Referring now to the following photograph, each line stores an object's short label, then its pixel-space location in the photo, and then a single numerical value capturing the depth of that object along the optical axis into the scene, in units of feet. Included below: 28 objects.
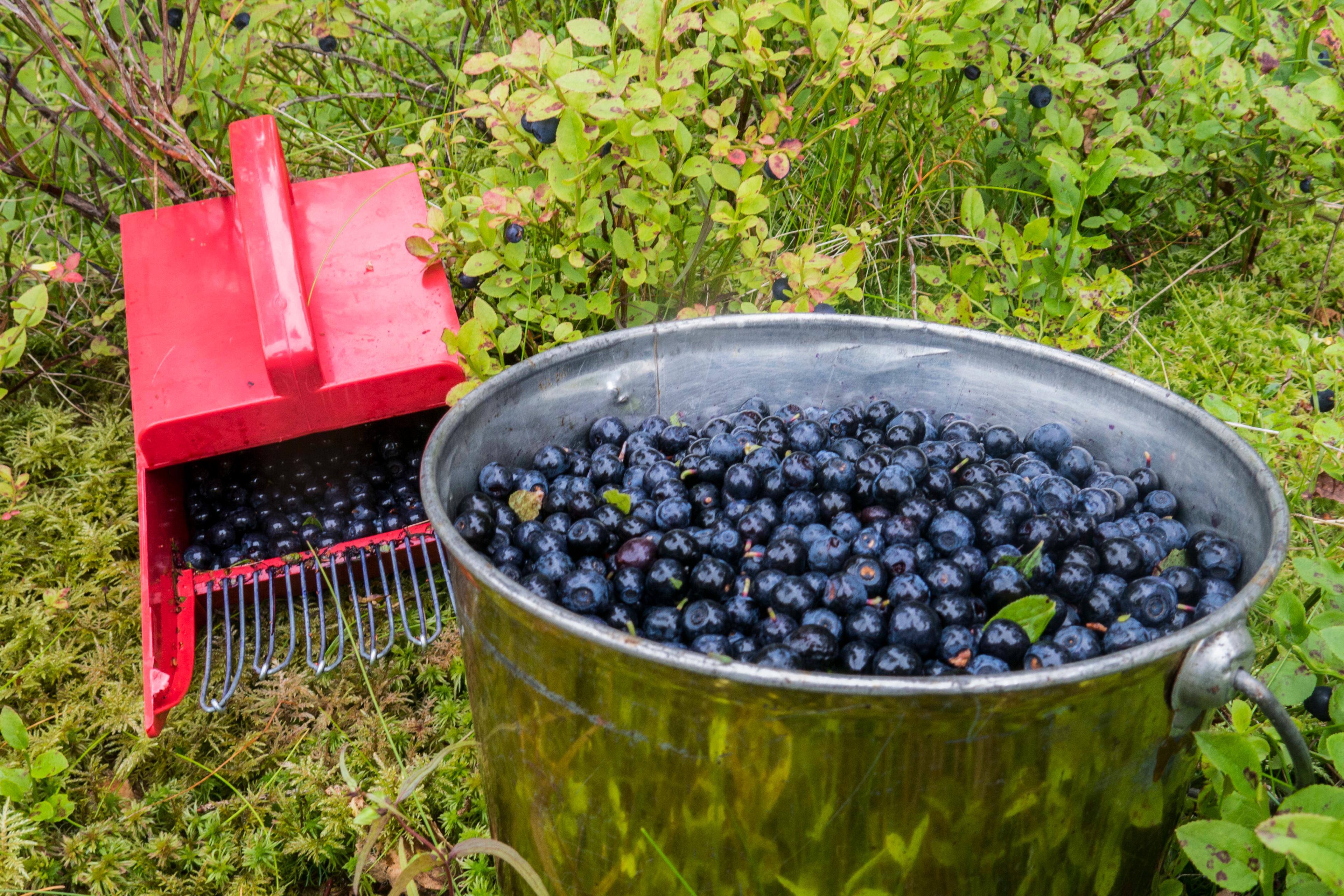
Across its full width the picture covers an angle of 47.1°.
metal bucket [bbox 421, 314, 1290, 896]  1.18
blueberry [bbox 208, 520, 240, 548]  1.96
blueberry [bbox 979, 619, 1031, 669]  1.30
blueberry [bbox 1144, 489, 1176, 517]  1.50
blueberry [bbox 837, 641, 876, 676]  1.28
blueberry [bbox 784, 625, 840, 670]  1.28
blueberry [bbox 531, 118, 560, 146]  1.71
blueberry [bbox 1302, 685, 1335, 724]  1.51
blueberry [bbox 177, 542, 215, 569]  1.93
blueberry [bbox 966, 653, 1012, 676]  1.28
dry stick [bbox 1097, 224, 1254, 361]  2.43
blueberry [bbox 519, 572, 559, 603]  1.39
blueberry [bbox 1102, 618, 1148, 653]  1.32
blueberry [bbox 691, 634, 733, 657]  1.32
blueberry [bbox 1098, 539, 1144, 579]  1.41
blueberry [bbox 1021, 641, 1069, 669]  1.28
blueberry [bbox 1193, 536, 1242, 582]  1.42
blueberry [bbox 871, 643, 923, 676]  1.26
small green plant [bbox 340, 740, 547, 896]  1.39
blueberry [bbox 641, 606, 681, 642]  1.37
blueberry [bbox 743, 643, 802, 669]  1.27
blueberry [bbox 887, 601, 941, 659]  1.29
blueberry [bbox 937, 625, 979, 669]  1.29
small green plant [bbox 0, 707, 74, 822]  1.67
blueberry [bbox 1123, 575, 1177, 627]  1.35
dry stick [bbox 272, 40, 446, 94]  2.30
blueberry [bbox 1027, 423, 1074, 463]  1.58
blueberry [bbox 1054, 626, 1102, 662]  1.30
